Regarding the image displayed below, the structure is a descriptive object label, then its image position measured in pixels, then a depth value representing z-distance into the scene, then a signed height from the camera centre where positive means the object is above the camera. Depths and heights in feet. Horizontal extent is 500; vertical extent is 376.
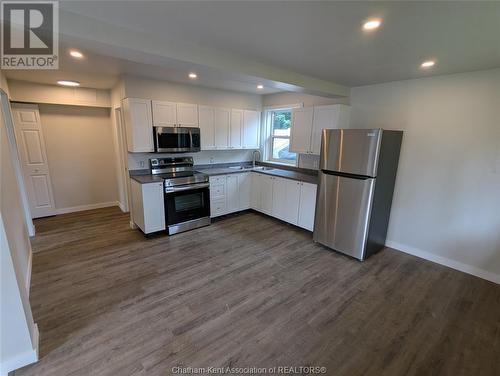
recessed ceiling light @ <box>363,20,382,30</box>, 5.48 +2.83
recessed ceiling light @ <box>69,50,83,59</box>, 8.04 +2.88
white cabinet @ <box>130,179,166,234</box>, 11.70 -3.59
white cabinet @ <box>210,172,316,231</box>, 12.96 -3.60
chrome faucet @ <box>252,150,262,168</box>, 18.21 -1.24
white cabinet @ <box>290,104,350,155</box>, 12.31 +0.93
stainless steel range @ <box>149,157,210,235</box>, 12.41 -3.21
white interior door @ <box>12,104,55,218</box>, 13.42 -1.48
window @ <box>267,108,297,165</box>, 16.61 +0.17
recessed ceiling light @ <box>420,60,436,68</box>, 8.05 +2.83
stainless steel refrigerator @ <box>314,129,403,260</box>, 9.73 -2.10
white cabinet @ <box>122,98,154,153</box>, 11.74 +0.63
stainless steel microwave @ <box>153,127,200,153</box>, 12.61 -0.13
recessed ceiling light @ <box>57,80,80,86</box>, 12.69 +2.90
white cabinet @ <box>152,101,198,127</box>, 12.48 +1.29
